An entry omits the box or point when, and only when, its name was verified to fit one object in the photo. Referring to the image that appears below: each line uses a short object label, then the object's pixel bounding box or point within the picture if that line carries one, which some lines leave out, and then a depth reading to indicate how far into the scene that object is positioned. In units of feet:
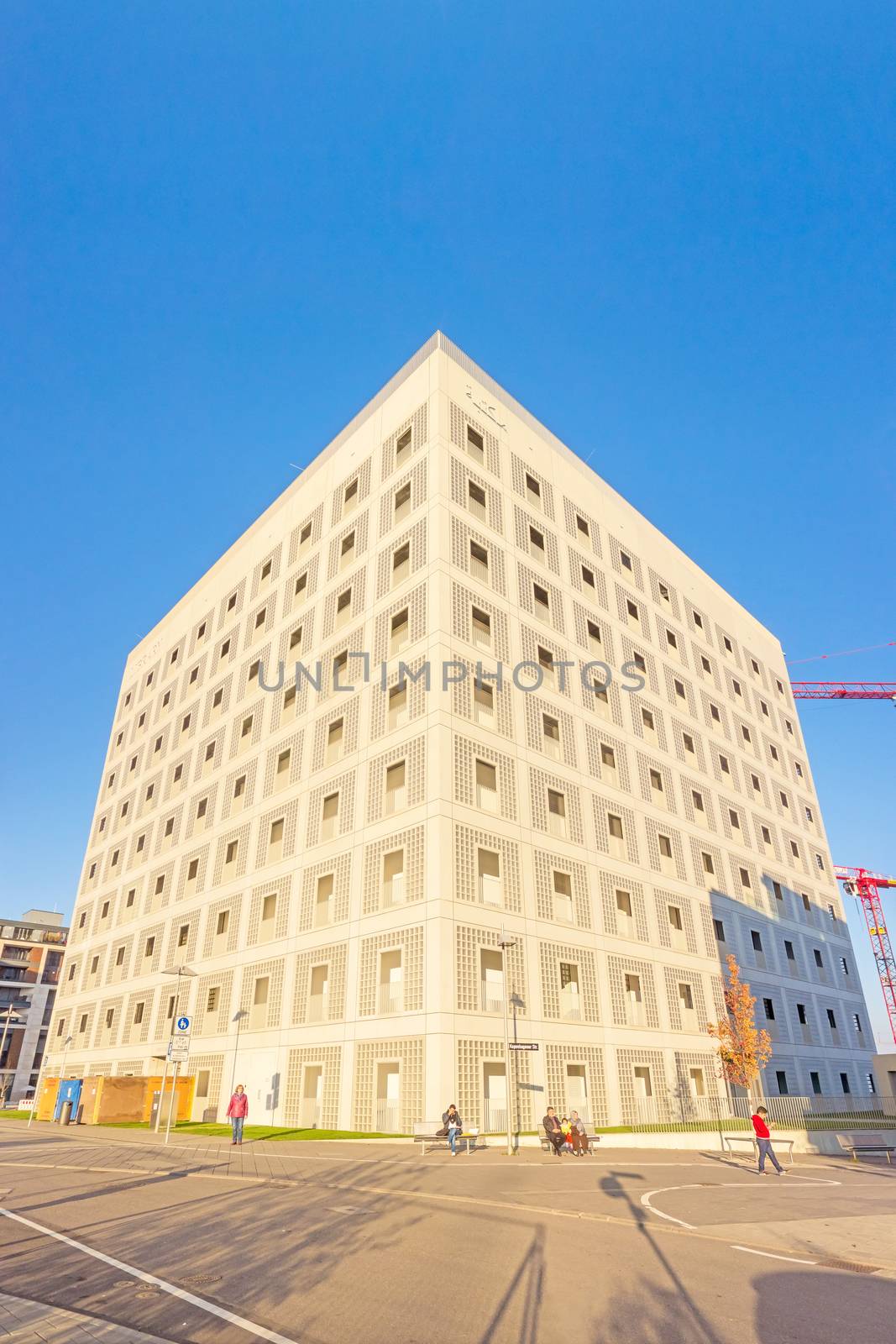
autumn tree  118.83
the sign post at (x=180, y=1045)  76.07
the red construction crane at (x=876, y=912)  318.45
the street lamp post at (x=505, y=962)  71.97
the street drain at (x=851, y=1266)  28.99
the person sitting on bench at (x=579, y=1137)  70.23
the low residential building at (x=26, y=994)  322.90
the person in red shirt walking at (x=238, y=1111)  73.05
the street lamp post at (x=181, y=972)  87.23
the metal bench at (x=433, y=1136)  72.90
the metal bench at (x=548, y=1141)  73.41
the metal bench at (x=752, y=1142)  75.74
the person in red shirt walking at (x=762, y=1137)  61.00
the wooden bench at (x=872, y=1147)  83.97
